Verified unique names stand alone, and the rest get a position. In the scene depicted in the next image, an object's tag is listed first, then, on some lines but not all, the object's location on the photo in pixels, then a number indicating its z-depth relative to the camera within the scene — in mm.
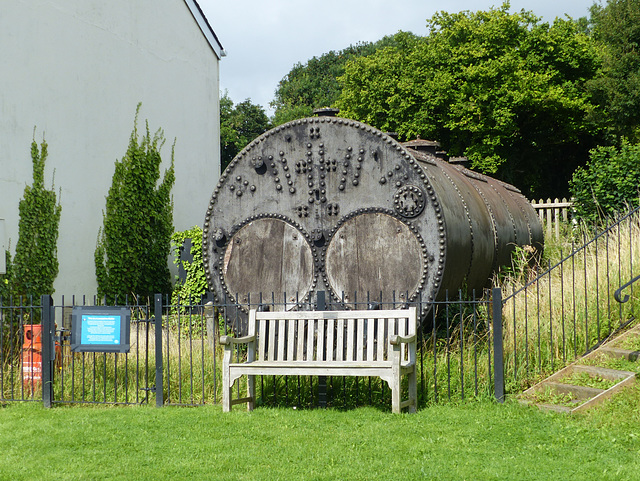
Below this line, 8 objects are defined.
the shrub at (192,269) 13102
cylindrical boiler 8336
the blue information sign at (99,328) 7992
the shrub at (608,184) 14945
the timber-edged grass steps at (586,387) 6465
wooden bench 6680
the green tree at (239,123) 37191
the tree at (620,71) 24594
